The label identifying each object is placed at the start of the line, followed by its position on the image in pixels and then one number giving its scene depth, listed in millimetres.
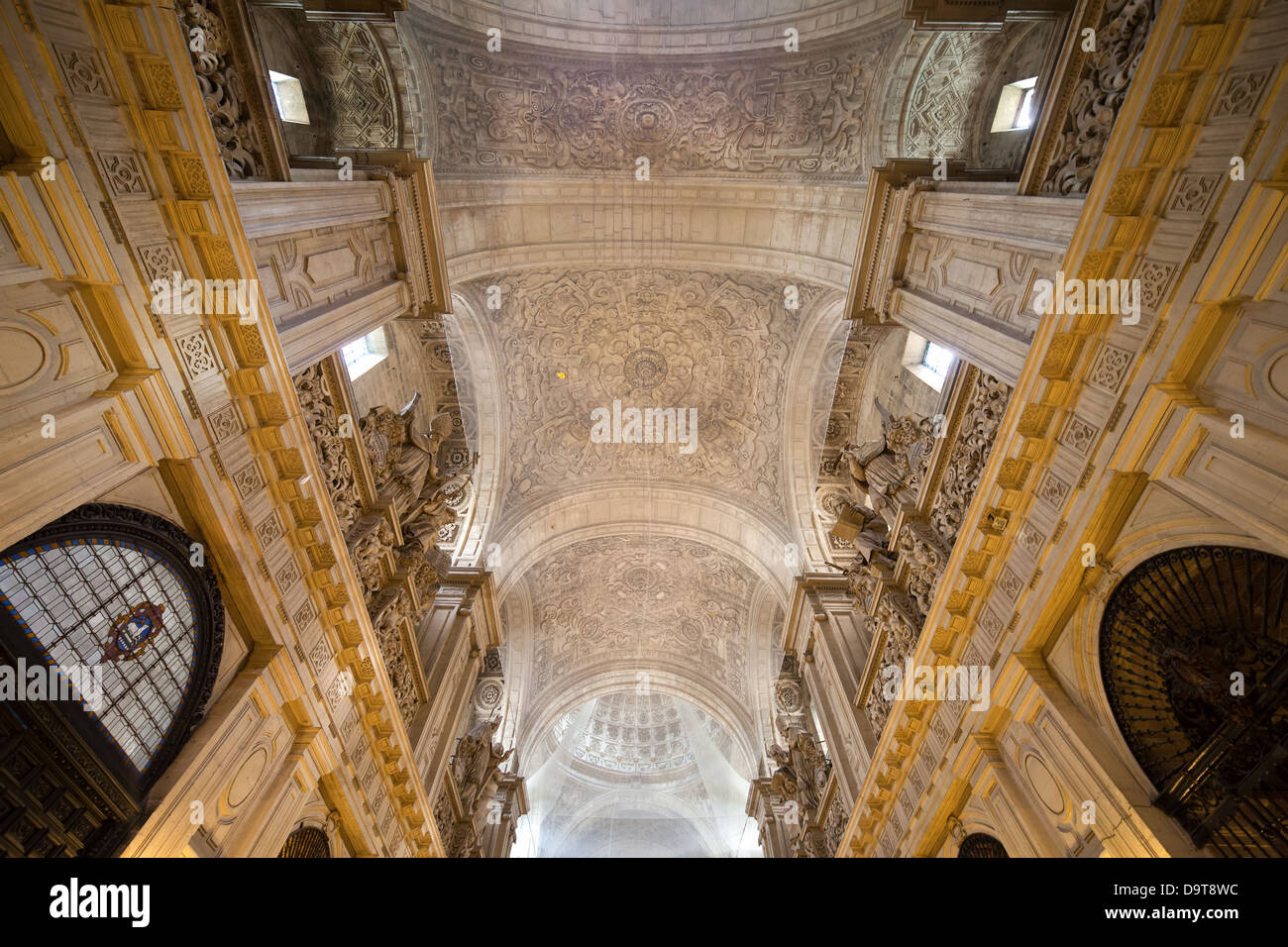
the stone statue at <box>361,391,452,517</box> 7371
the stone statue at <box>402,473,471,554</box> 8211
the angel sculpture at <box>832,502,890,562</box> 8820
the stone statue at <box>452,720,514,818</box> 10656
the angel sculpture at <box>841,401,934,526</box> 7844
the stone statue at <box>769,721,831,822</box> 11078
